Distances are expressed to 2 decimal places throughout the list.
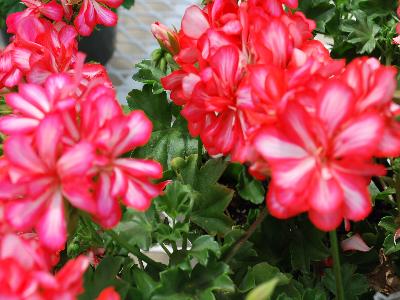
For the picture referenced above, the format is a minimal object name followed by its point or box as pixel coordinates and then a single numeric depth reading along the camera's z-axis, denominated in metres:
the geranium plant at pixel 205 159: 0.38
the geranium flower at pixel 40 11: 0.66
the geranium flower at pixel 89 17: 0.71
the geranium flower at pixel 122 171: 0.40
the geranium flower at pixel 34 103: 0.42
